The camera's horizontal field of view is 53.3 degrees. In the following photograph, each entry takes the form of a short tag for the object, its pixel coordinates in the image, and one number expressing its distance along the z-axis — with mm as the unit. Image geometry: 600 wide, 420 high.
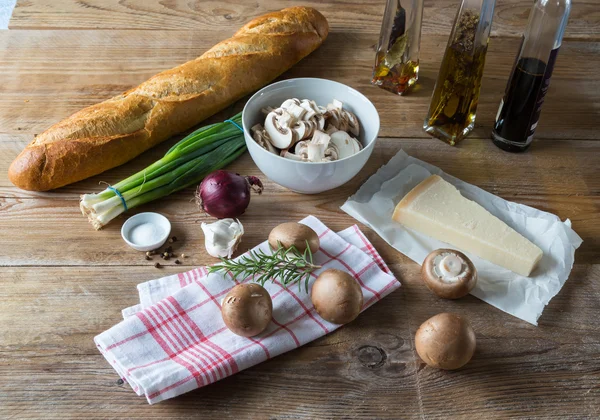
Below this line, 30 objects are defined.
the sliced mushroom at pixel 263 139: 1371
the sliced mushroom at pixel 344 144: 1377
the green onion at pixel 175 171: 1314
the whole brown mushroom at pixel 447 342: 1031
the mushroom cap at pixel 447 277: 1170
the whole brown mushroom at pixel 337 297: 1084
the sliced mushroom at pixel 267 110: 1442
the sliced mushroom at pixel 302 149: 1344
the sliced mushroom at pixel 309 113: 1384
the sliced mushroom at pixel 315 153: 1327
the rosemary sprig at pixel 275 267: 1164
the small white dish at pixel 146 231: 1270
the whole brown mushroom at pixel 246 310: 1046
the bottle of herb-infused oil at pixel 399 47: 1596
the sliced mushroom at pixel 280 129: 1360
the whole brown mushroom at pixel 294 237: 1211
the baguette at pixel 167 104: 1368
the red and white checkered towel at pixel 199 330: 1017
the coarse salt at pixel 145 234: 1282
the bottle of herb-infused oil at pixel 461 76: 1388
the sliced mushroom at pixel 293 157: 1338
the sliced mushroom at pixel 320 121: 1395
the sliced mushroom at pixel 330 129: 1409
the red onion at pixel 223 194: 1301
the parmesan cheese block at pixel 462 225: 1253
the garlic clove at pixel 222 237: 1250
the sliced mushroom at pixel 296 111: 1380
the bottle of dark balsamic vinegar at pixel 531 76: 1333
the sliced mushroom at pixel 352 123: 1450
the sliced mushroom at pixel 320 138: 1350
